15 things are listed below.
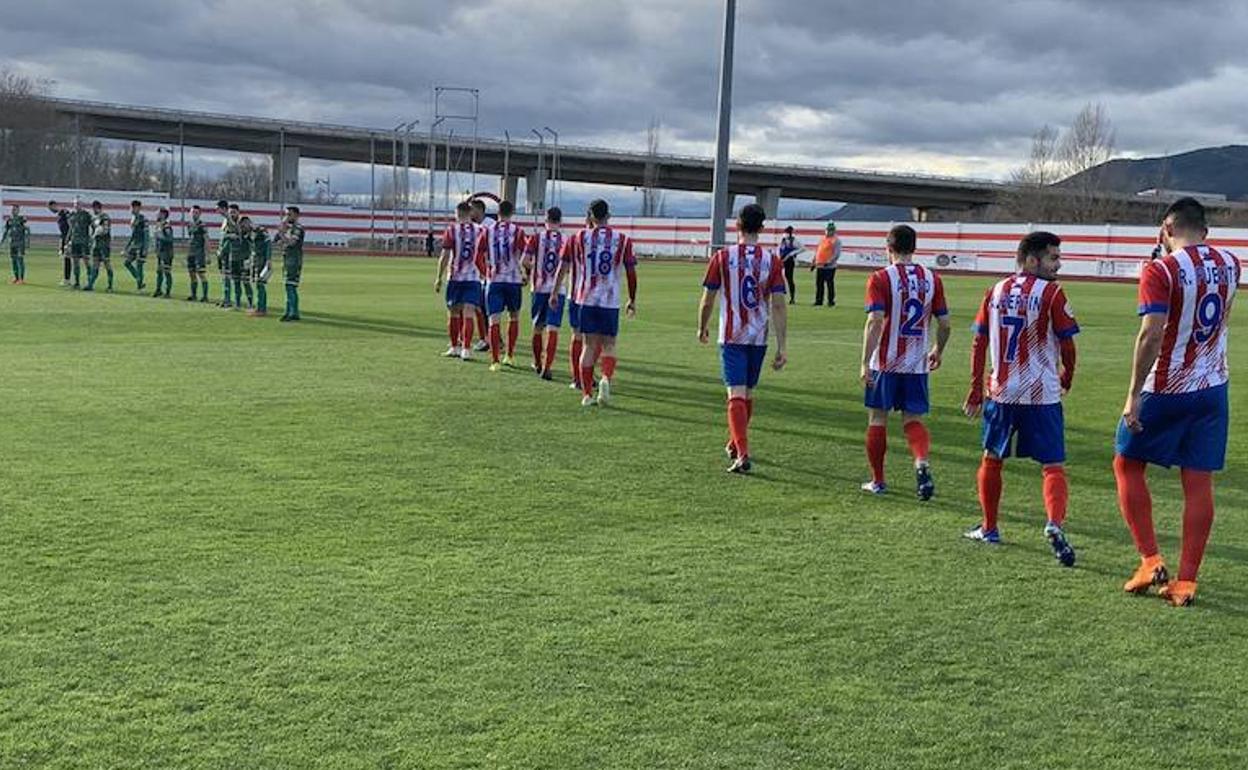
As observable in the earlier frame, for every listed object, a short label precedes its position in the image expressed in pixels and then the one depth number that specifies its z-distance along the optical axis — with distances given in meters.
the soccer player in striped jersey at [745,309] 8.73
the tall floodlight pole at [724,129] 20.78
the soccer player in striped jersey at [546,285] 13.23
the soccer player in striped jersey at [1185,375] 5.50
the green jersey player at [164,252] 23.98
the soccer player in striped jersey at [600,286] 11.45
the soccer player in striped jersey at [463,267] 14.57
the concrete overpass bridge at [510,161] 81.94
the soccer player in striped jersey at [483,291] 14.73
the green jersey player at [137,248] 25.36
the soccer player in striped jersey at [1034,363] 6.40
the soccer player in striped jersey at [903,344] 7.64
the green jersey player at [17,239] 26.77
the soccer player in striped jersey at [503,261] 14.04
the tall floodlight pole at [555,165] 85.68
